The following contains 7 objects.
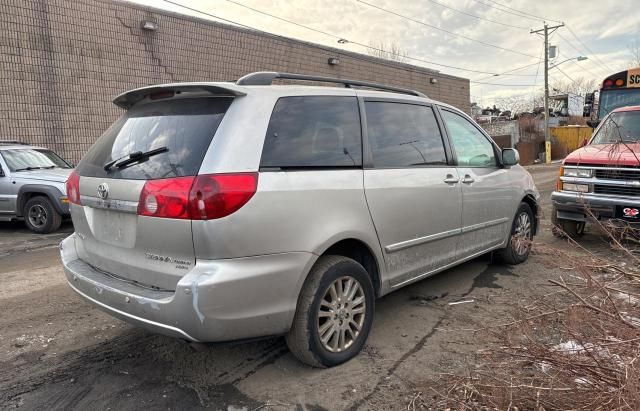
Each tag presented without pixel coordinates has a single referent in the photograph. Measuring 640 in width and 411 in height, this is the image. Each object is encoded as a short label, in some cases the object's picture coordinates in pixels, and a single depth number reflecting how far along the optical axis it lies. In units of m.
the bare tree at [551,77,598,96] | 66.91
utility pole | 31.41
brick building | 11.42
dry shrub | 2.24
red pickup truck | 5.97
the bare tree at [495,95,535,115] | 72.14
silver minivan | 2.63
